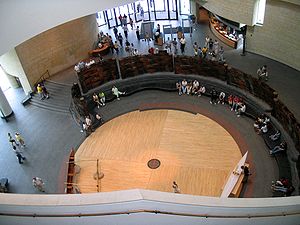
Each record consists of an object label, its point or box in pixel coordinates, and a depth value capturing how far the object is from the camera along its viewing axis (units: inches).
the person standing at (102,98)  888.3
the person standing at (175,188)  635.5
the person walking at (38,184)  672.4
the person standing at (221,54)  888.3
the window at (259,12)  790.6
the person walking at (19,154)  749.9
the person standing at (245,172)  634.2
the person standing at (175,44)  952.0
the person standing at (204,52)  898.7
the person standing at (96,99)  887.2
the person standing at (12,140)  774.5
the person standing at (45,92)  918.4
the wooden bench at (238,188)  618.0
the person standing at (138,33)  1031.4
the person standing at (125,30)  1071.0
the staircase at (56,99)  895.1
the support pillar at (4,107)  858.1
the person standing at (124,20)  1127.0
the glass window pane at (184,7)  1177.6
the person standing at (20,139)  783.1
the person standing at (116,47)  1002.0
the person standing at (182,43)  933.8
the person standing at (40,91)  914.1
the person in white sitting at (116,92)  906.1
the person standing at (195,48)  906.1
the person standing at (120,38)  1032.7
